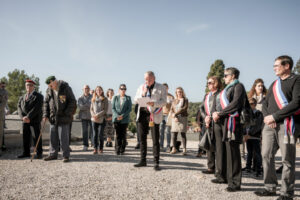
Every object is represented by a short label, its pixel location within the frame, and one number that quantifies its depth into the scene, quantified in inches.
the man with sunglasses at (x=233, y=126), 140.3
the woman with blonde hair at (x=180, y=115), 291.4
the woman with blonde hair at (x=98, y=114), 277.9
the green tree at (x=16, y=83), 1462.5
